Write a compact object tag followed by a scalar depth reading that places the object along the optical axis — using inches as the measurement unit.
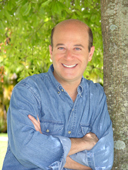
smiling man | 84.2
